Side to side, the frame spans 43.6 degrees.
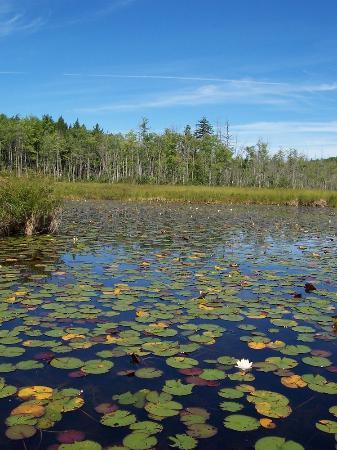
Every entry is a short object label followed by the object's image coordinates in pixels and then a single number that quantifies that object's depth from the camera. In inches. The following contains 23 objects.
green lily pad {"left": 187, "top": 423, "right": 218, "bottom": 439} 109.7
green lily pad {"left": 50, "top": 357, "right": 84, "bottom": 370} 148.1
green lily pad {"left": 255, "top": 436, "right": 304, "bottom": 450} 103.5
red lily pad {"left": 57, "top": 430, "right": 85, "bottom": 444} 105.0
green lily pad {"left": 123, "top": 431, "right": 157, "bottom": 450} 103.4
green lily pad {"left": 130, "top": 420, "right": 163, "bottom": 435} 110.0
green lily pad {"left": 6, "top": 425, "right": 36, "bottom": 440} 106.3
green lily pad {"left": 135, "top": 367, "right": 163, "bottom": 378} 143.7
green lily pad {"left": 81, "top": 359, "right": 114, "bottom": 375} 145.6
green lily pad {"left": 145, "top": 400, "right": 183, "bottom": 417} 118.7
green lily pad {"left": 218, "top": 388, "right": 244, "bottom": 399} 130.9
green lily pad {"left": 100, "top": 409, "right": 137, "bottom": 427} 113.0
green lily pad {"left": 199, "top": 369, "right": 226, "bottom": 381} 142.7
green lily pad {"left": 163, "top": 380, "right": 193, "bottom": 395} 131.8
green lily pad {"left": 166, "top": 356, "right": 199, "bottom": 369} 151.6
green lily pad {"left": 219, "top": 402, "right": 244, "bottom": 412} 123.0
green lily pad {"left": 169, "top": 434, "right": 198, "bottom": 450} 104.3
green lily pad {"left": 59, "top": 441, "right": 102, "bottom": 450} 101.2
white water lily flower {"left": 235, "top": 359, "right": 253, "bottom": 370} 146.6
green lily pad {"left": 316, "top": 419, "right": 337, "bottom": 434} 113.3
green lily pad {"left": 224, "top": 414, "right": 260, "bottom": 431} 113.1
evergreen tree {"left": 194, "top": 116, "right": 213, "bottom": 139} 3287.4
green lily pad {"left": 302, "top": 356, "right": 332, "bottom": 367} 156.9
